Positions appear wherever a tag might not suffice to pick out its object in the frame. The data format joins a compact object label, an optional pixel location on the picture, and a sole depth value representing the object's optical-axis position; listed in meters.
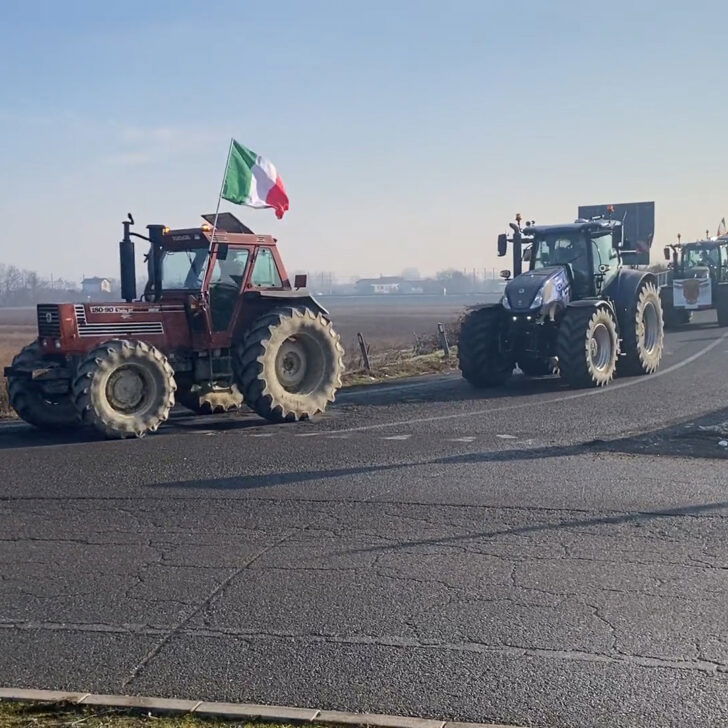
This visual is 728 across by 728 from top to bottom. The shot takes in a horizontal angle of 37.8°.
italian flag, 16.34
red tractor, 13.62
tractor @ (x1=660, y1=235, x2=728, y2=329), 33.53
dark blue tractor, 18.02
